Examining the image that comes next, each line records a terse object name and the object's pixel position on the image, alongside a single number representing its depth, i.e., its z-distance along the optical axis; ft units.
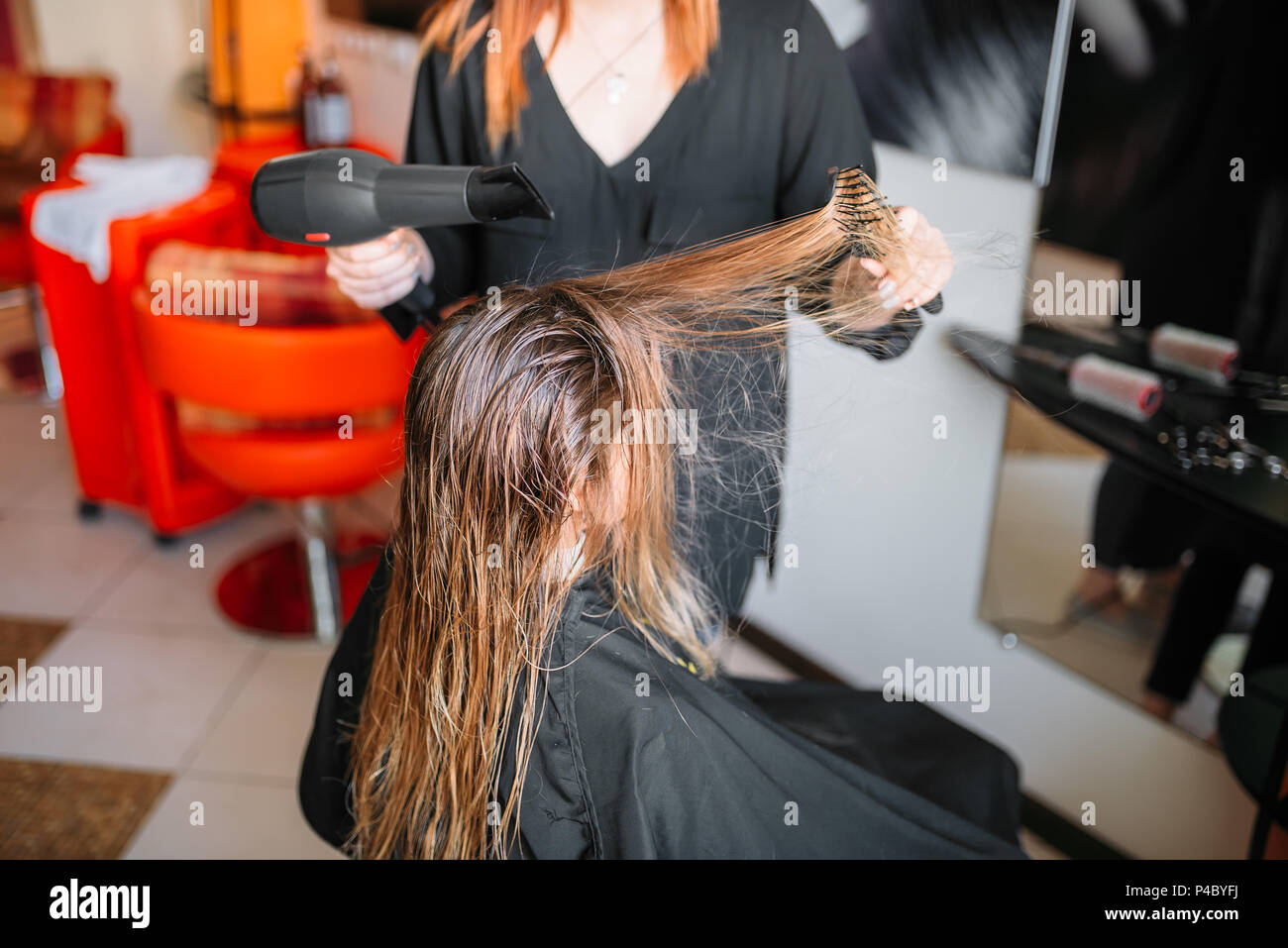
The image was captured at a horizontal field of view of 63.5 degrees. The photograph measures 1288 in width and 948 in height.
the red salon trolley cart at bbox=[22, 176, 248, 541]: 7.48
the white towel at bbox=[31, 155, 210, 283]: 7.43
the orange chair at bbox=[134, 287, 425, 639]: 6.18
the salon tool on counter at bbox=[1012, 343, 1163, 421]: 4.38
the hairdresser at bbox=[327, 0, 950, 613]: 3.89
